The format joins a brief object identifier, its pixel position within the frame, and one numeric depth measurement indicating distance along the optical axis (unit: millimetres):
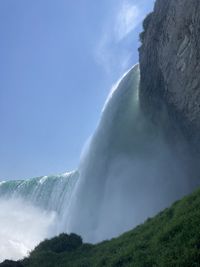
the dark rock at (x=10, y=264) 10123
